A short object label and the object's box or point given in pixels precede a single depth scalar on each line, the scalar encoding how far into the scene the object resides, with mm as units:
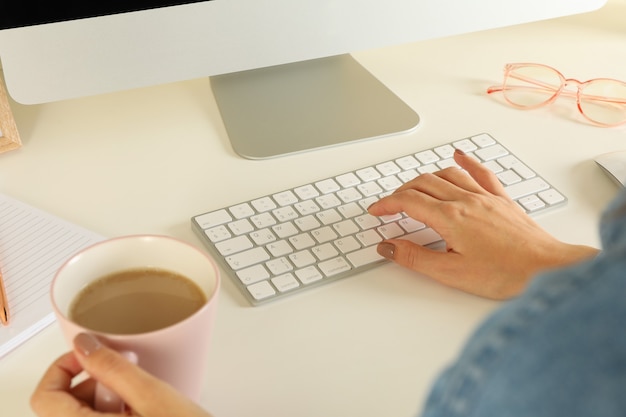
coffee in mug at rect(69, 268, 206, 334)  449
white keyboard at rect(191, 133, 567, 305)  621
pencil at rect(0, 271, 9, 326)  552
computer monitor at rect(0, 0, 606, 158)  685
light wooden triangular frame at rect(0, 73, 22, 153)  756
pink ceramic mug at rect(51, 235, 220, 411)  421
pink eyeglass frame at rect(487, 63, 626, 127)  900
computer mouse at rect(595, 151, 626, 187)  770
